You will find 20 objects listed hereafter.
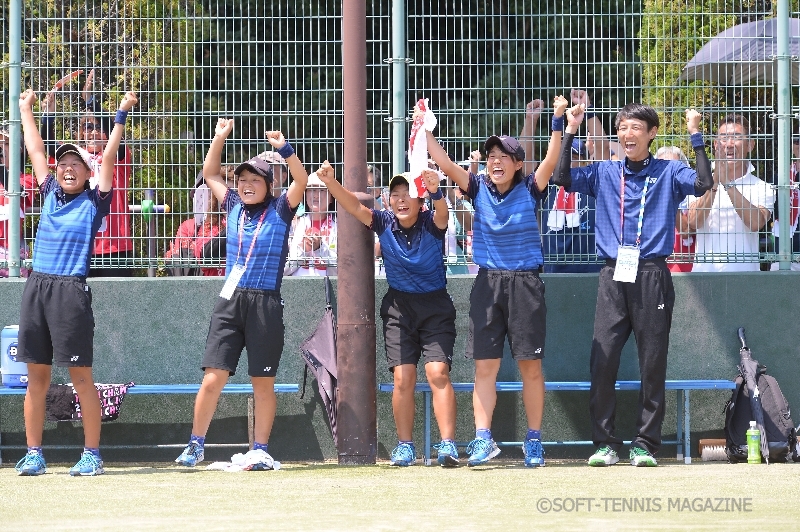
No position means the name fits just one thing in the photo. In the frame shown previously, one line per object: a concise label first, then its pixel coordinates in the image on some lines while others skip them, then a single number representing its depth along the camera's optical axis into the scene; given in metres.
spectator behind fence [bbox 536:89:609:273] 16.95
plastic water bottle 15.63
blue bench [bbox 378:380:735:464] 16.16
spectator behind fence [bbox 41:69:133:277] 17.41
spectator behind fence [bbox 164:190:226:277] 17.25
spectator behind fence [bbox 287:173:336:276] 17.08
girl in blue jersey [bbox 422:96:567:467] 15.37
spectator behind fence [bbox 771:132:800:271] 17.12
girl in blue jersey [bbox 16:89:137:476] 14.83
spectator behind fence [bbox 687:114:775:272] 17.02
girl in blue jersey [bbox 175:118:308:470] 15.19
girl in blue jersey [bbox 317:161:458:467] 15.47
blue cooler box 16.77
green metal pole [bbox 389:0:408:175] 16.83
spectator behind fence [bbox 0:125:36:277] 17.53
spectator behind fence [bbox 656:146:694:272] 17.03
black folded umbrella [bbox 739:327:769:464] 15.65
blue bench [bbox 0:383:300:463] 16.42
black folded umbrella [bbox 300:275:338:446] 16.20
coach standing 15.45
